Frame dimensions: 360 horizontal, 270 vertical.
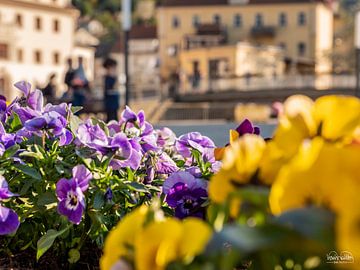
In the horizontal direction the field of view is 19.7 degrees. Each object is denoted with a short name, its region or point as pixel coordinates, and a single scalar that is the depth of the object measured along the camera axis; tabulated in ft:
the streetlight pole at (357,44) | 63.73
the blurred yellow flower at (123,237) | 6.15
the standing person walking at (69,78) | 76.40
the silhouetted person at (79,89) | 68.85
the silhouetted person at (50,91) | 90.38
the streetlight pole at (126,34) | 68.59
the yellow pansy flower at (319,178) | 5.44
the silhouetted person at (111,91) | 66.23
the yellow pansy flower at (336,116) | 6.47
